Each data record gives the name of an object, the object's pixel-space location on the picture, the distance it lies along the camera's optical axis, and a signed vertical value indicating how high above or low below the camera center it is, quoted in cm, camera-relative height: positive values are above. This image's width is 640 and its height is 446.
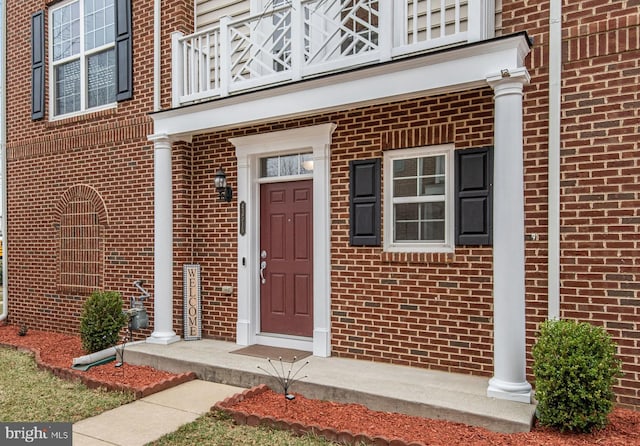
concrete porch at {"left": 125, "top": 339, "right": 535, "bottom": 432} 381 -156
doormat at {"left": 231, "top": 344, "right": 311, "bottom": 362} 549 -159
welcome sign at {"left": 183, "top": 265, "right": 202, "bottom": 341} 646 -113
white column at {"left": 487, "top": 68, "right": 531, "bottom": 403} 405 -22
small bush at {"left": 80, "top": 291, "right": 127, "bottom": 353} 621 -134
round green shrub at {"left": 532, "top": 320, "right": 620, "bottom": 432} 348 -116
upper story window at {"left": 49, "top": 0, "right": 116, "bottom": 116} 759 +280
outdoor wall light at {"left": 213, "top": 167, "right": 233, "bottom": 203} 621 +48
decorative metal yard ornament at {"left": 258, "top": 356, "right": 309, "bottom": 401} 444 -156
